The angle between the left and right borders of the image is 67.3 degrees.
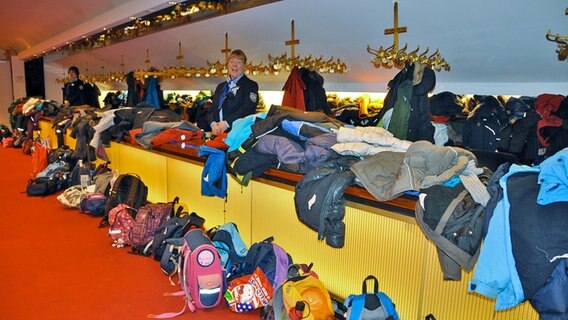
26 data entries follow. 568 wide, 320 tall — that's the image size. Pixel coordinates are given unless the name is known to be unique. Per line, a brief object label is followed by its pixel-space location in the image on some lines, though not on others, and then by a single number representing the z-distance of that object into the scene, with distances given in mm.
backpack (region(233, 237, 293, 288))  2725
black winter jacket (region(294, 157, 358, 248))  2178
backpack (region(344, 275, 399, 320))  2078
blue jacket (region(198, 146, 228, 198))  3176
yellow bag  2236
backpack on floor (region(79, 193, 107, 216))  4652
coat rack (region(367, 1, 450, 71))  4371
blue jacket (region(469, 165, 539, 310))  1517
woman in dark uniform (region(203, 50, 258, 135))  3822
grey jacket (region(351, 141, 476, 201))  1849
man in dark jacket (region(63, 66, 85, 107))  8508
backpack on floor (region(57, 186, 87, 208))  4897
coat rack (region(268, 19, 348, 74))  5745
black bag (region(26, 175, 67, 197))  5559
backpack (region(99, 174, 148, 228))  4297
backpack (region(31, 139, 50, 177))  6641
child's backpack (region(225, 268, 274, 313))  2645
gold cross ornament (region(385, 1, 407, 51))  4348
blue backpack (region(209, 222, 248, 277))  2996
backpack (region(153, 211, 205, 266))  3445
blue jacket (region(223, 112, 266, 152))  2904
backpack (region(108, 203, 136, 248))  3775
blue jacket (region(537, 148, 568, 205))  1416
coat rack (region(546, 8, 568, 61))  3412
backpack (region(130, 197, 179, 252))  3623
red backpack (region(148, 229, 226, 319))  2672
